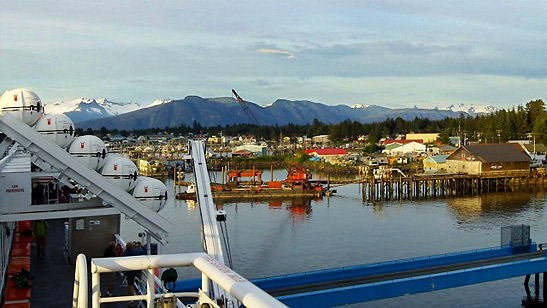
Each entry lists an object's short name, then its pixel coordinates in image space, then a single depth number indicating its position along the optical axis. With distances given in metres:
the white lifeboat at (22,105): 10.46
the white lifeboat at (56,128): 10.76
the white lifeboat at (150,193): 11.58
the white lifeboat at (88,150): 11.12
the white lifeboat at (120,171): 11.27
